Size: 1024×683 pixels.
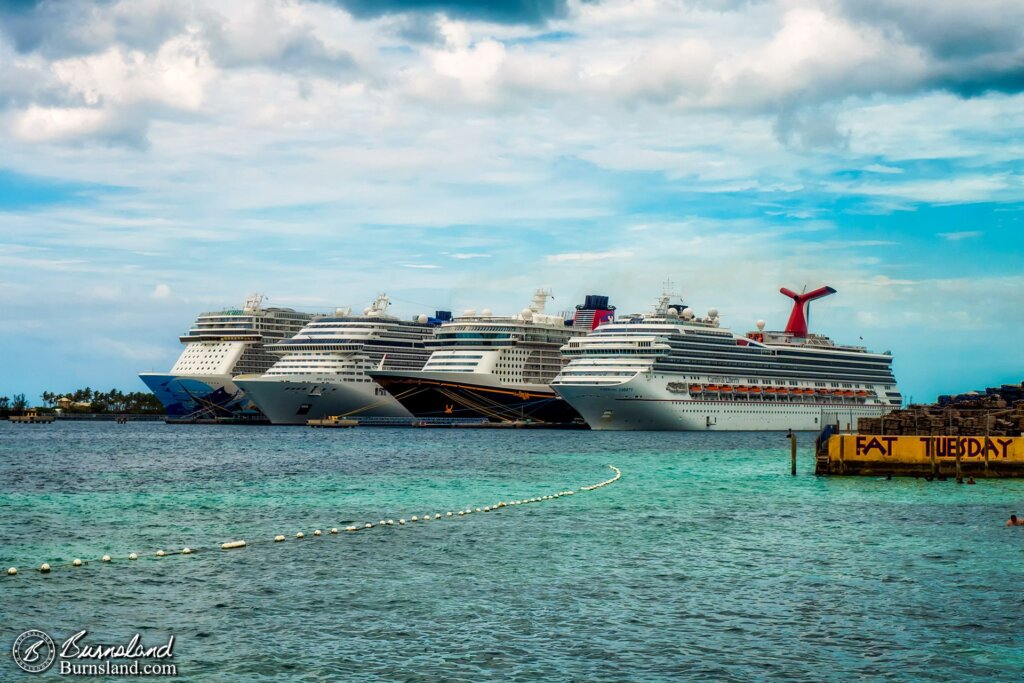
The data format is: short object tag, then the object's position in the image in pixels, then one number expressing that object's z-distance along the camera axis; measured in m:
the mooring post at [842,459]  55.25
